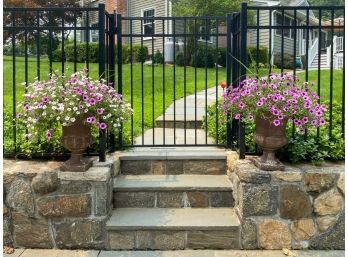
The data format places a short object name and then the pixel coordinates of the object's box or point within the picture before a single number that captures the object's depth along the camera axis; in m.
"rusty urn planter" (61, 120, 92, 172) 3.51
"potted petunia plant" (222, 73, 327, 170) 3.36
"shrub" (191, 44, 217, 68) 15.67
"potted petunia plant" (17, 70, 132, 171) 3.34
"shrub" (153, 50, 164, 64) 14.75
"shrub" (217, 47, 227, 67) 15.60
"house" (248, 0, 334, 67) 19.66
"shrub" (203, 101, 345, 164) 3.73
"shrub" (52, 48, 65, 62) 16.56
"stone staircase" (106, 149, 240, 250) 3.49
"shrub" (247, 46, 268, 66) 16.05
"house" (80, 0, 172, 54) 19.58
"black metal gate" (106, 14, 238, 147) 4.45
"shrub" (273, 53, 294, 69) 18.10
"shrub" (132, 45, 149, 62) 15.71
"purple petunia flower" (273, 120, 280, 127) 3.35
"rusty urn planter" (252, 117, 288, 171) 3.48
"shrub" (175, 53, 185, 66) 14.98
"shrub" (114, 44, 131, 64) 15.26
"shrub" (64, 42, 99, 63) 15.39
